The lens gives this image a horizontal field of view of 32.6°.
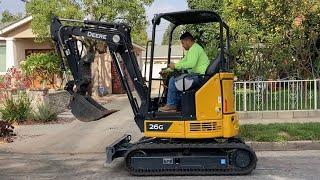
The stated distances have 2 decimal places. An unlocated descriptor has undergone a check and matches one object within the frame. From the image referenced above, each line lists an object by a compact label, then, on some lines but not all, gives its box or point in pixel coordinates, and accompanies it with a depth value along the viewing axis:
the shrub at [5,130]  13.59
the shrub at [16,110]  16.47
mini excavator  8.98
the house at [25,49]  29.09
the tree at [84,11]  22.73
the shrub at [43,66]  24.30
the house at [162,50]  30.49
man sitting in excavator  9.33
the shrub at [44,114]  16.73
